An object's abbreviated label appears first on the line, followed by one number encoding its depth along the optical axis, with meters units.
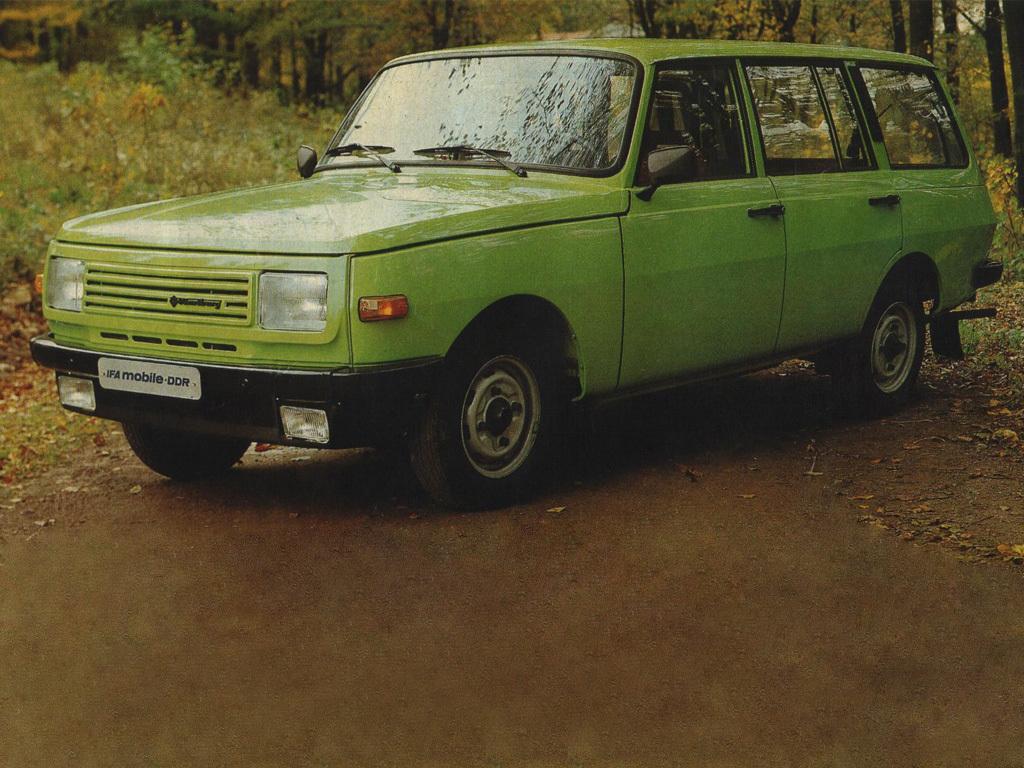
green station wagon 5.09
